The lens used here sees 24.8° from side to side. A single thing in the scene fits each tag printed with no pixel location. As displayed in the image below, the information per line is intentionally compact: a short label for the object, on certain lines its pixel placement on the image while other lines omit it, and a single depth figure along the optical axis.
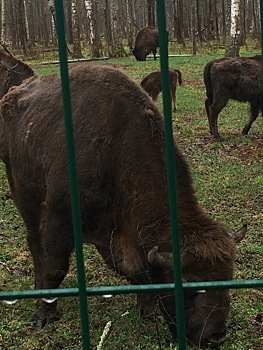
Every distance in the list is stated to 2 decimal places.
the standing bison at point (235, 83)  11.05
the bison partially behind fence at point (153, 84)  12.88
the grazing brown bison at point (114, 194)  3.46
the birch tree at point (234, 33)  18.91
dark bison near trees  26.62
